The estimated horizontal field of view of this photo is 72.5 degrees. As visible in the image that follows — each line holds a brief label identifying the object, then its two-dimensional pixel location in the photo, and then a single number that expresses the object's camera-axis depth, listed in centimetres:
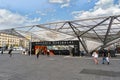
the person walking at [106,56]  868
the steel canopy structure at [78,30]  1463
